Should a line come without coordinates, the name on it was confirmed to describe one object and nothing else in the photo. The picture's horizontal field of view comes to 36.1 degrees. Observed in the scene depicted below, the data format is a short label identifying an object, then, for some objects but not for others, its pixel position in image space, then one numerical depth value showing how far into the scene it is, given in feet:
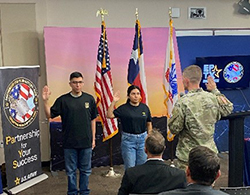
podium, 10.22
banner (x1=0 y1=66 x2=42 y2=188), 13.51
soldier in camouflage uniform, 10.26
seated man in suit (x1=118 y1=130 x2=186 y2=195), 7.93
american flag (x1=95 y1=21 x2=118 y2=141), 16.83
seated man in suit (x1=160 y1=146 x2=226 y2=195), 5.75
